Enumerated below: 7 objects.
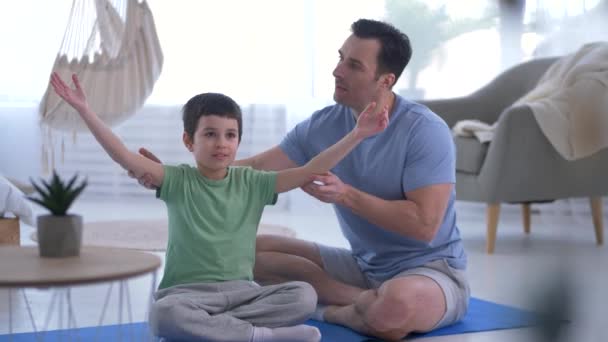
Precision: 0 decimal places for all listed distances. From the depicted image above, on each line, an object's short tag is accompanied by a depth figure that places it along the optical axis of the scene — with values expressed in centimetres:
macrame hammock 721
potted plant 383
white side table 363
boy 434
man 457
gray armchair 623
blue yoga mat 462
